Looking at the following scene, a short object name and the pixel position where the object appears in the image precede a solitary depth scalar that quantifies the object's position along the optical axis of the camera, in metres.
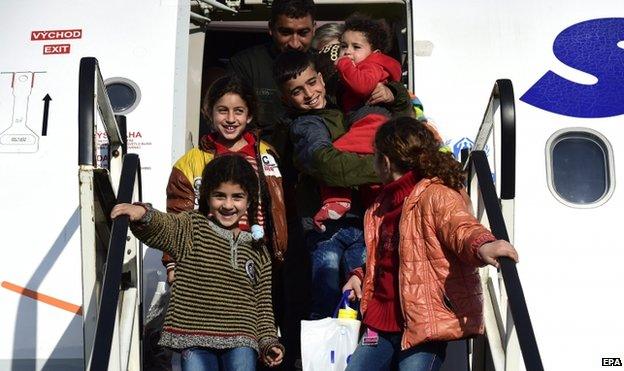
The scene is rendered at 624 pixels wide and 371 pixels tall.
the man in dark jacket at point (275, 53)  7.07
